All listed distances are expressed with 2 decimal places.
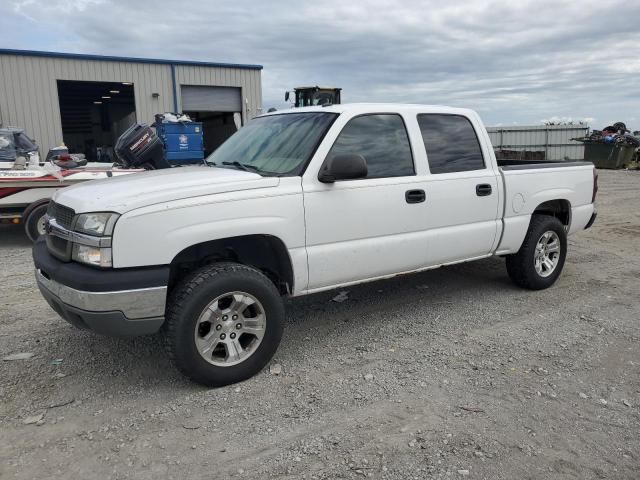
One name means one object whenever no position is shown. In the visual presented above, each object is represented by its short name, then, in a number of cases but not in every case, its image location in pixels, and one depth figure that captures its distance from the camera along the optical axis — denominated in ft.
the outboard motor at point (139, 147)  28.63
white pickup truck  10.94
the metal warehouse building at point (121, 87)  62.03
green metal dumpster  75.51
